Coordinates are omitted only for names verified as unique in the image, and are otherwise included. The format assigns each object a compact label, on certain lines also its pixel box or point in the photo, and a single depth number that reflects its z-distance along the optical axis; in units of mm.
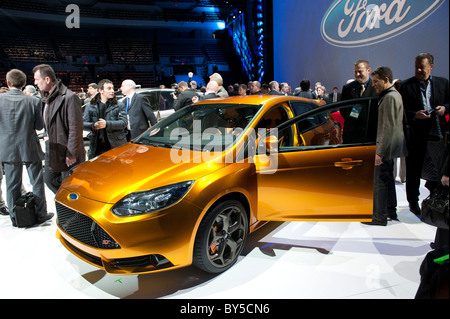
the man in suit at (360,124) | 2719
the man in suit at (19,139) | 3318
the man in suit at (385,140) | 2922
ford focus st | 2080
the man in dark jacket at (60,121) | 3250
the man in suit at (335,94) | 9375
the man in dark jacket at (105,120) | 4023
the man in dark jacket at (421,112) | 3221
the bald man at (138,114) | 4402
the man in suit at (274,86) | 6527
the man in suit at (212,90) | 5125
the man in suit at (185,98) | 5105
